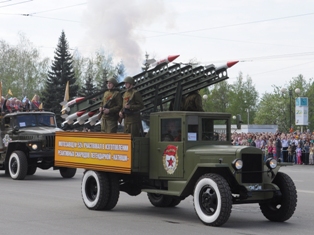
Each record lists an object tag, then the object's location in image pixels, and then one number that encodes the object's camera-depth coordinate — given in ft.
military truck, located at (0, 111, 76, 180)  69.21
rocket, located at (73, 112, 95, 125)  48.01
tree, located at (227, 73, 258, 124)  325.21
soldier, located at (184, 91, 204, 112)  43.42
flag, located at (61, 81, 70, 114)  90.35
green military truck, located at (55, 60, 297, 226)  35.45
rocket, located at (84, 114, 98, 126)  47.75
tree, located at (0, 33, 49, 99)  255.70
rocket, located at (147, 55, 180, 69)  45.87
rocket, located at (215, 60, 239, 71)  45.02
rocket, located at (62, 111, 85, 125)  48.29
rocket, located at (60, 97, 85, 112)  48.95
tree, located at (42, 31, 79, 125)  206.72
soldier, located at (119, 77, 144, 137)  41.60
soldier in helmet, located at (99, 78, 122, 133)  43.70
